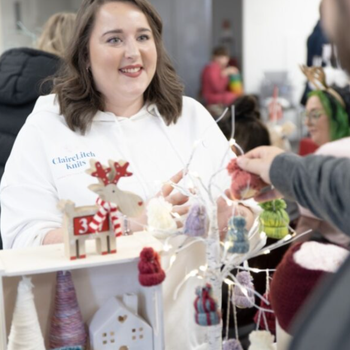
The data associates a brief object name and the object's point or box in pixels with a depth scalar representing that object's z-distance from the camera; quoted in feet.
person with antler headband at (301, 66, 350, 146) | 9.03
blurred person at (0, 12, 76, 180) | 7.28
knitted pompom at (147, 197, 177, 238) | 3.88
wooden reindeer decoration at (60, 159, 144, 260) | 3.81
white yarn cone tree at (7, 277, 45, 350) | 3.77
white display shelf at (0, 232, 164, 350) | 3.79
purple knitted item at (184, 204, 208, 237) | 3.73
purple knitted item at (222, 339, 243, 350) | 4.08
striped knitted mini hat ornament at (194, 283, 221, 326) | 3.55
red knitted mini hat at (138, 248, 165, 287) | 3.69
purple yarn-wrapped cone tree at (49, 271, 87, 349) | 3.95
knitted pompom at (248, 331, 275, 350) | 4.10
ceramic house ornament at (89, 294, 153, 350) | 4.00
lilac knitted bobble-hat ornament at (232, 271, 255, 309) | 4.17
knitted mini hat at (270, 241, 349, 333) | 3.42
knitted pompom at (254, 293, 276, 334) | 4.49
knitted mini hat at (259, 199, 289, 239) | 4.71
